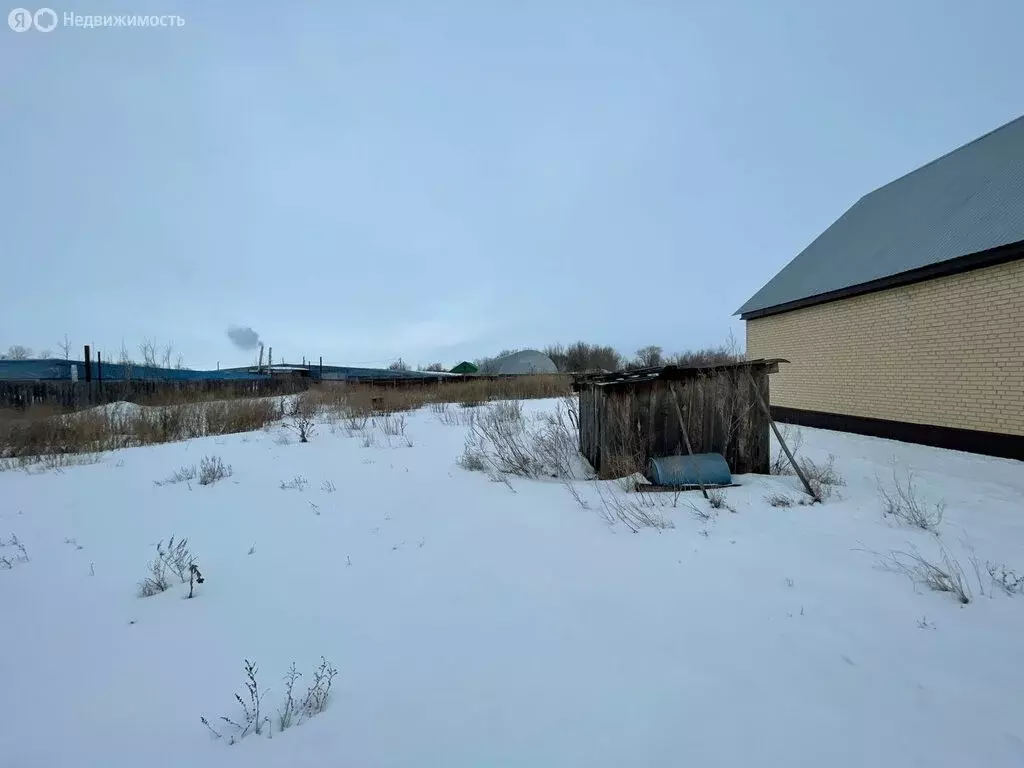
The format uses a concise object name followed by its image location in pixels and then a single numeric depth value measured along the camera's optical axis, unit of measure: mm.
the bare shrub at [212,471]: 6863
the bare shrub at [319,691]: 2174
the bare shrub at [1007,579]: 3056
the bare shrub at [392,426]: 11086
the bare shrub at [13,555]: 4062
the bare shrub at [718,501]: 4914
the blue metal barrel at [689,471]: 5684
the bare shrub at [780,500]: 4973
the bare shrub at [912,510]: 4380
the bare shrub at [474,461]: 7273
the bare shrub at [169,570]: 3494
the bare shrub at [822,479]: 5242
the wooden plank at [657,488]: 5508
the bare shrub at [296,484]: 6445
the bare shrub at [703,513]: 4595
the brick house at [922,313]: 7730
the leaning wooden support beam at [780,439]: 5172
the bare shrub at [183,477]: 6906
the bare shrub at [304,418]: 10861
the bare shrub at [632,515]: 4473
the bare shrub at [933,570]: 3039
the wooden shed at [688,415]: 6453
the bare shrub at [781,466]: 6699
